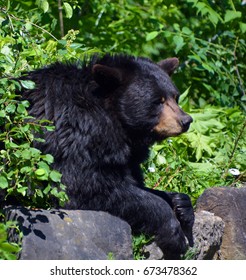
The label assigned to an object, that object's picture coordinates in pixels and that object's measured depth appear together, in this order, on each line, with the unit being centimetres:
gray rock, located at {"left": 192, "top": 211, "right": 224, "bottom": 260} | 1399
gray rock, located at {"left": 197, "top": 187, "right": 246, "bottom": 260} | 1460
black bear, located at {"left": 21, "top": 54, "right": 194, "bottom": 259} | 1302
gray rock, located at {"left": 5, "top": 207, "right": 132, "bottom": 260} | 1124
